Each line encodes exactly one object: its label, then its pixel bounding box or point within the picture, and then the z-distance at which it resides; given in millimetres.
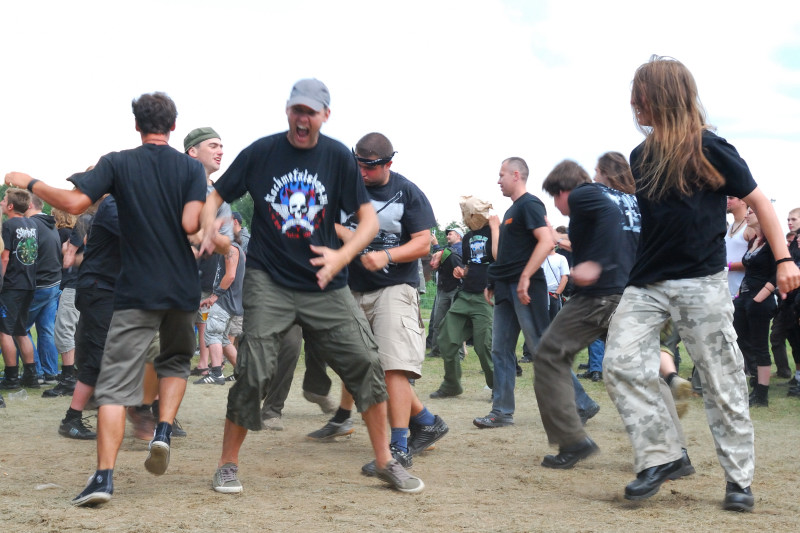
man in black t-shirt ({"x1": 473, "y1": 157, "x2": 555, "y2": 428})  7141
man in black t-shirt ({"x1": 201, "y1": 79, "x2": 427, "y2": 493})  4574
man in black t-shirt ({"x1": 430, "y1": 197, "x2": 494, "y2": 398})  8703
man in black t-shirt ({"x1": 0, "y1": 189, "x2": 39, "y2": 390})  9461
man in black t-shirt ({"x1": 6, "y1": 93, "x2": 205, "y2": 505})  4461
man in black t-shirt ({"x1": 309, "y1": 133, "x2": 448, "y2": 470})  5492
